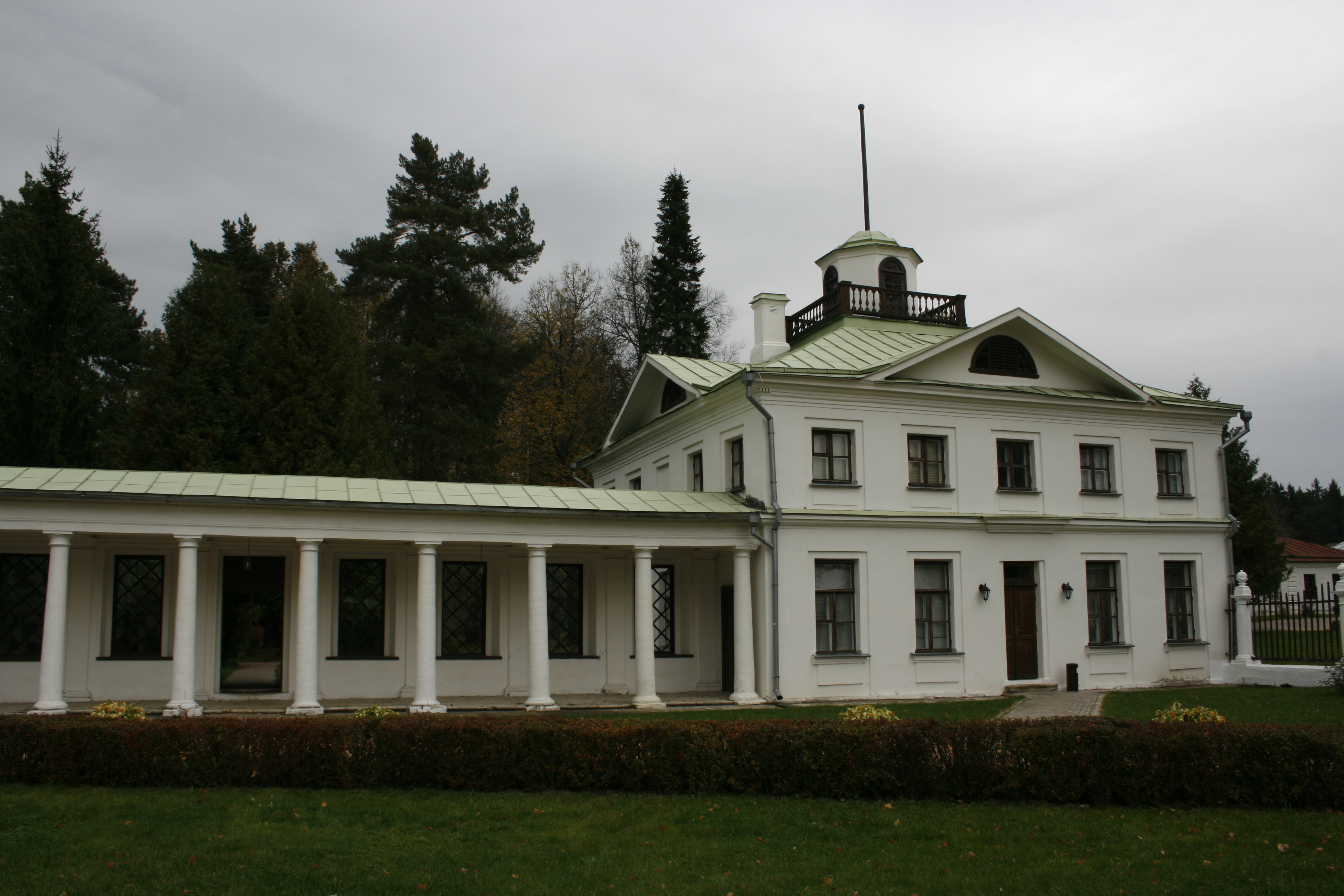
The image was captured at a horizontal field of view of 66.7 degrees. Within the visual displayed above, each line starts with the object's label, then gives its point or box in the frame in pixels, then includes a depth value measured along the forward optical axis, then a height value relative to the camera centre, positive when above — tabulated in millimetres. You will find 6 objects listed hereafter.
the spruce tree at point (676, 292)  35438 +9658
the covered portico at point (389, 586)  15289 -273
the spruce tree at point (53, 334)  24891 +6037
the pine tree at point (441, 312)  33188 +8819
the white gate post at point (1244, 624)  21672 -1327
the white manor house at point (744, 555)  16328 +259
